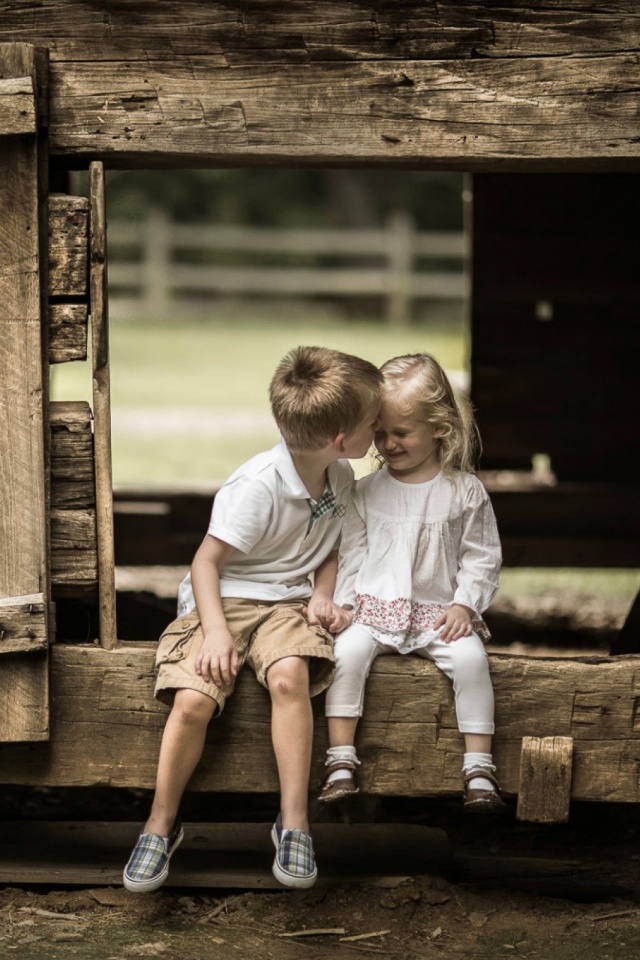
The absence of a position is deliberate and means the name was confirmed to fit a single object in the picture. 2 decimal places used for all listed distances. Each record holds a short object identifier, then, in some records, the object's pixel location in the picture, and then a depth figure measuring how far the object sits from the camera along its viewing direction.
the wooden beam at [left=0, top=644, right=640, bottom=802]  6.59
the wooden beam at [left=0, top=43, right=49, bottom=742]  6.15
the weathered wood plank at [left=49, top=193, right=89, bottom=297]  6.29
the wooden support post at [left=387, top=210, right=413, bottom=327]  41.34
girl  6.48
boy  6.23
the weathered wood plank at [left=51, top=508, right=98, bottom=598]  6.51
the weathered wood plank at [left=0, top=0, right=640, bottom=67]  6.22
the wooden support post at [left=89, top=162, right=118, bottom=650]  6.27
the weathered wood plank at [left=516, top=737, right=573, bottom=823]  6.54
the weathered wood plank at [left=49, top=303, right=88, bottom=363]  6.36
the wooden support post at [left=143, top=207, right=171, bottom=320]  41.31
